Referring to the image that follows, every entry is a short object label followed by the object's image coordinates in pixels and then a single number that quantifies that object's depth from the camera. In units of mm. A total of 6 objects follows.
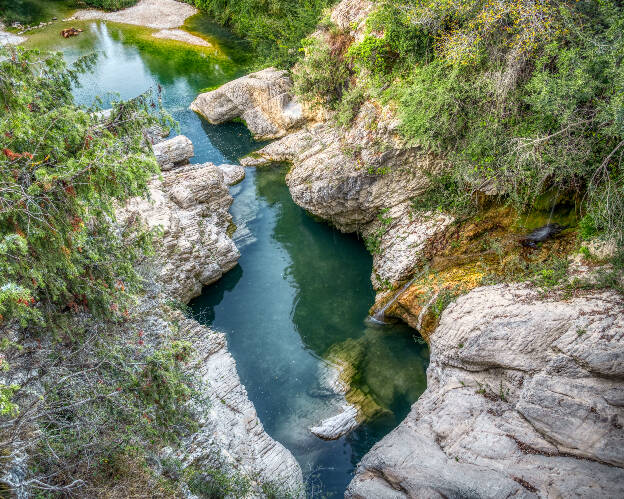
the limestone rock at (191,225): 12773
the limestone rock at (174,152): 17906
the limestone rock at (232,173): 18766
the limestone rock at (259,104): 21188
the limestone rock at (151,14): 35469
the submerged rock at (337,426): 10680
